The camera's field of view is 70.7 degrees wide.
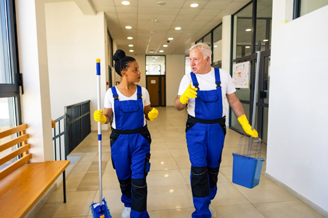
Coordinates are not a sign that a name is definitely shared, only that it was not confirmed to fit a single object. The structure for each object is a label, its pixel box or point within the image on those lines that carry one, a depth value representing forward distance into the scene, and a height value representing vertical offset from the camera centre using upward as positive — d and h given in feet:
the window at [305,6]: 8.42 +2.84
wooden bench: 5.12 -2.61
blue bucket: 6.73 -2.58
